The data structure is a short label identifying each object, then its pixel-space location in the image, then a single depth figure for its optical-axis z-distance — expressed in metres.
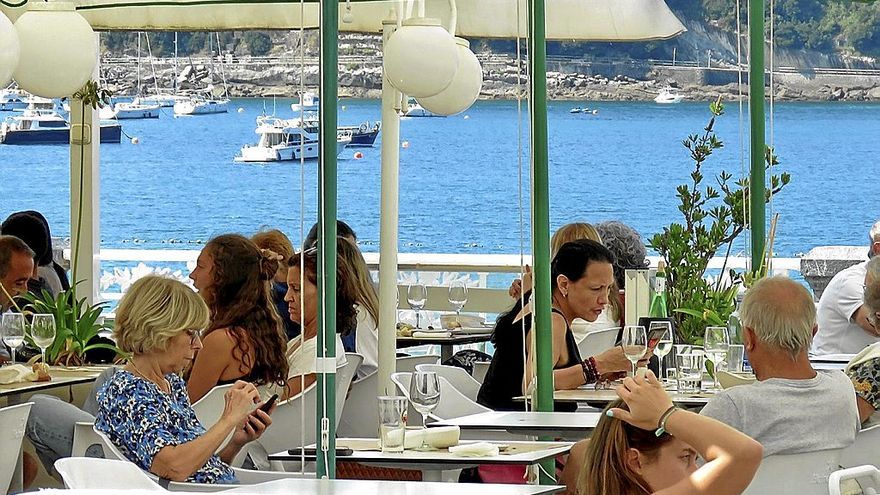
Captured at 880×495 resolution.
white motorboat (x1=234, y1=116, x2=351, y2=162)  83.88
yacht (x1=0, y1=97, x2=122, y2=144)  81.39
